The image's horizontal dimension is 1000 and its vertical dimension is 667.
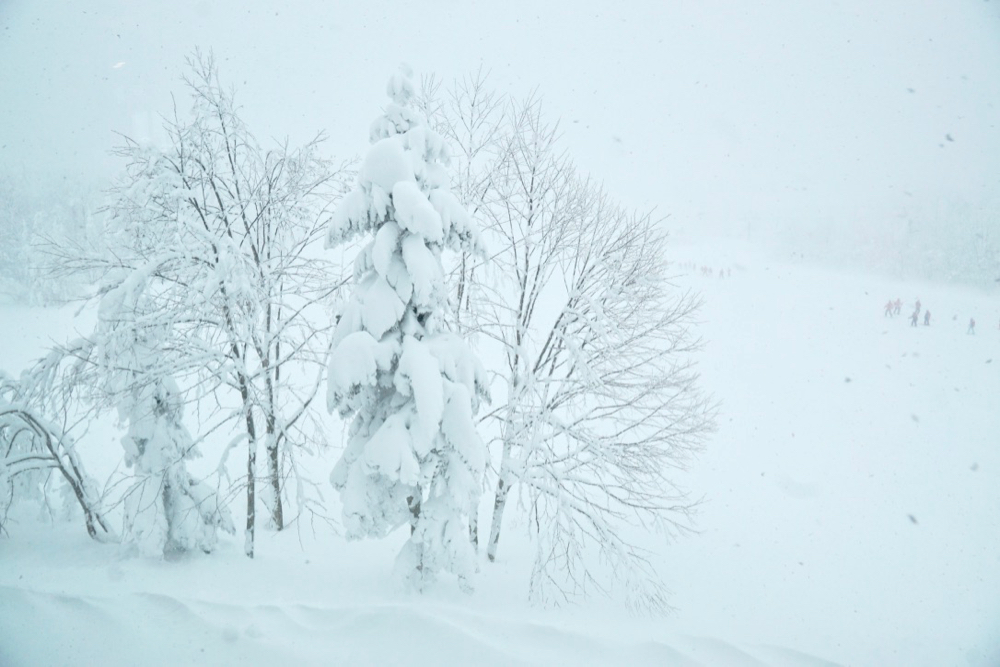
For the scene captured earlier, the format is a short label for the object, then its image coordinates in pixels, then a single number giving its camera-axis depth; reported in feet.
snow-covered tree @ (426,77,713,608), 28.12
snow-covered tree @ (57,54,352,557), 25.13
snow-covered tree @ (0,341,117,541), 25.99
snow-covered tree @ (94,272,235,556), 23.68
